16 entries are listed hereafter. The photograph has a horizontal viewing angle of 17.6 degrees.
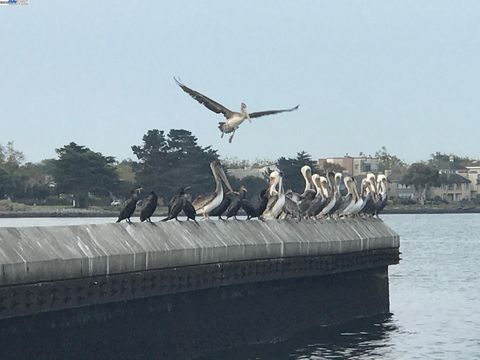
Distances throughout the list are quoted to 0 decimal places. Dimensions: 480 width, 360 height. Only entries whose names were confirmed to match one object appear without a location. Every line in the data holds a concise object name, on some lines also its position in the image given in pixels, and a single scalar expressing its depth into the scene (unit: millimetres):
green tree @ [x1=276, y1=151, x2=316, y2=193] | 178250
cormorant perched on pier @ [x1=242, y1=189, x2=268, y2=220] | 37106
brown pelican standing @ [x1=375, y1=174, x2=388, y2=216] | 48906
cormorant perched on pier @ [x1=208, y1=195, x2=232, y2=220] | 35281
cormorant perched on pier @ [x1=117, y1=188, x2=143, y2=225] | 30553
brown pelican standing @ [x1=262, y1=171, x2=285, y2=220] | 38594
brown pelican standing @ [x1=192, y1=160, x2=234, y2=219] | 34906
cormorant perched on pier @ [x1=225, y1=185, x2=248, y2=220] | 35844
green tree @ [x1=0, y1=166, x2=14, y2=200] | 189600
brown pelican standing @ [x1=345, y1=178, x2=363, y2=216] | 44688
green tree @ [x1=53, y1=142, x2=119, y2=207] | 170875
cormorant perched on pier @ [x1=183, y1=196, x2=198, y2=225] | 32406
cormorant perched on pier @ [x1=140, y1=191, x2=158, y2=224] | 30984
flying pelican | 44031
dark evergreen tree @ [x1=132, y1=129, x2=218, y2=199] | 165500
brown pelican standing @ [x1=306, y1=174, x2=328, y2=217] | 41750
